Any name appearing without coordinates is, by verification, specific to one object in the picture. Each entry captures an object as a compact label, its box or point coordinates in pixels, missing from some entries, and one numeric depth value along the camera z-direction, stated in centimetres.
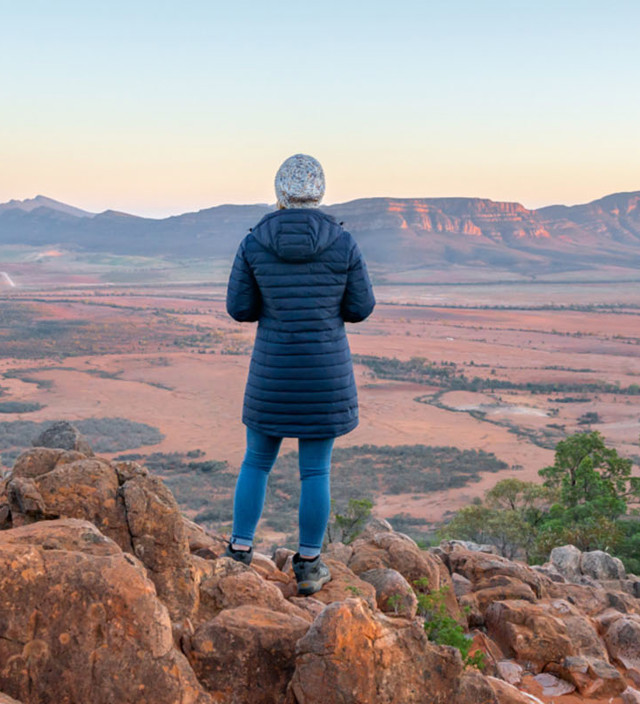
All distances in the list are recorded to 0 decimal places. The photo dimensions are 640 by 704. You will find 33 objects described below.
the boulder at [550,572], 652
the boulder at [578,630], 443
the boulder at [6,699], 205
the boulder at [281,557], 509
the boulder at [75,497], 330
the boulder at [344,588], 384
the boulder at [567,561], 779
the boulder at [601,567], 766
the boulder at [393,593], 407
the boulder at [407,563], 471
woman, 366
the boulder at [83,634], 226
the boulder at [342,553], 501
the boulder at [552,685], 376
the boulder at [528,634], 412
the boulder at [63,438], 569
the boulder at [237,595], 330
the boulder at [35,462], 378
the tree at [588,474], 1302
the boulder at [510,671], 385
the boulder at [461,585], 518
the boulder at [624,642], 450
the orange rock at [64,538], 274
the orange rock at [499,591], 500
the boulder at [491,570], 555
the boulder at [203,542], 435
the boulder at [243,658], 264
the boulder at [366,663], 252
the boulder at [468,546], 694
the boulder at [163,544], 315
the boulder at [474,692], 267
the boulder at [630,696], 363
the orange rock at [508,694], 292
